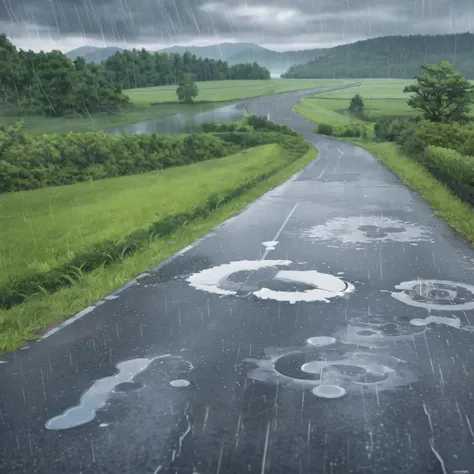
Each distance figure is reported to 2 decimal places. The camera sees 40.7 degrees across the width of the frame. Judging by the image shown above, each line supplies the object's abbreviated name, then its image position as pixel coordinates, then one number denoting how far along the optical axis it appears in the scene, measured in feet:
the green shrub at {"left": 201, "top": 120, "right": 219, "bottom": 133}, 202.18
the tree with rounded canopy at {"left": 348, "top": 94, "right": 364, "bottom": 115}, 356.59
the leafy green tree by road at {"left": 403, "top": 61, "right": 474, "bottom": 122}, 200.03
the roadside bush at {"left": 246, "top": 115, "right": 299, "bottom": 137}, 206.26
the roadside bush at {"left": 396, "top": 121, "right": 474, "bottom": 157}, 120.26
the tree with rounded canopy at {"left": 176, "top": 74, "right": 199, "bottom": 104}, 286.64
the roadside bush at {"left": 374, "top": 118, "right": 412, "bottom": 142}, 208.17
